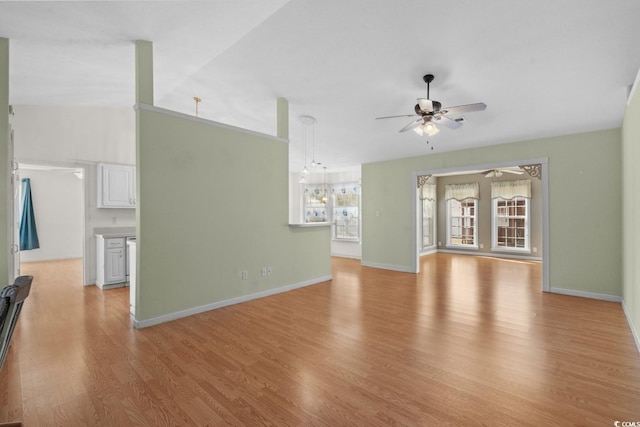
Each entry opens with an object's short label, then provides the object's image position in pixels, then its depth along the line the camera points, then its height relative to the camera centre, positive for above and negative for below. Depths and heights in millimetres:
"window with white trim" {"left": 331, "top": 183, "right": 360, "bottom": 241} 8617 +70
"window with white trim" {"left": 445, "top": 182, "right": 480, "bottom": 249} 9047 -26
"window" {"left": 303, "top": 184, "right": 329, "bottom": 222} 9102 +292
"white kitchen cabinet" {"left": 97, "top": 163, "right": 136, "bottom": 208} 5309 +509
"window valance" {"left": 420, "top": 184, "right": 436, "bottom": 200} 8969 +650
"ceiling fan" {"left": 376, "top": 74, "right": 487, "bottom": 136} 3008 +1027
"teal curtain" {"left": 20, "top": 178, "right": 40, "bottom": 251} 7199 -237
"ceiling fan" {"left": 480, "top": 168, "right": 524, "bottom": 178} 7625 +1066
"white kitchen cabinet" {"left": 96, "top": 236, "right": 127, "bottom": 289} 4934 -792
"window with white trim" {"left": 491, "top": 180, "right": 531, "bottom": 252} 8172 -55
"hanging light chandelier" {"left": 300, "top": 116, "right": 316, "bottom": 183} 5066 +1567
